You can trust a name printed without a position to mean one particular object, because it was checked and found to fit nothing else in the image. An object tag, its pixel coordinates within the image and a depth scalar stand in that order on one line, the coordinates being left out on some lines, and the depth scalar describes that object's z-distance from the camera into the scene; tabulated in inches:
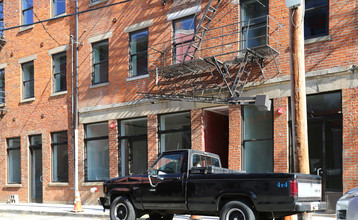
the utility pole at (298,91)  371.6
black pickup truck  347.3
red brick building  517.7
